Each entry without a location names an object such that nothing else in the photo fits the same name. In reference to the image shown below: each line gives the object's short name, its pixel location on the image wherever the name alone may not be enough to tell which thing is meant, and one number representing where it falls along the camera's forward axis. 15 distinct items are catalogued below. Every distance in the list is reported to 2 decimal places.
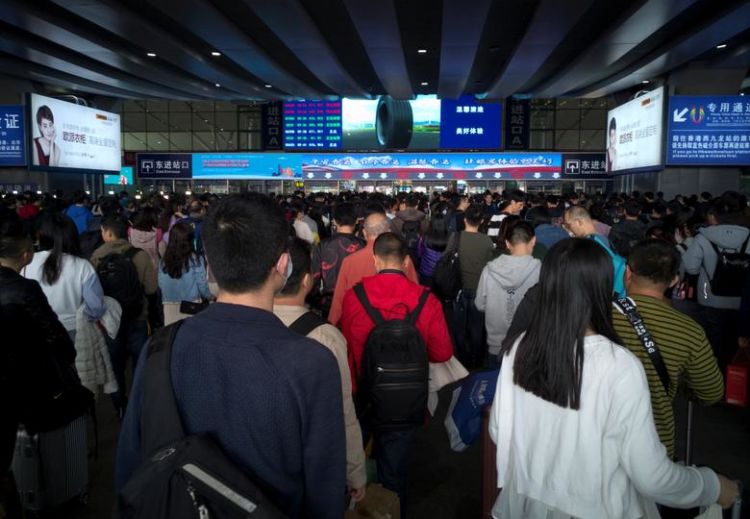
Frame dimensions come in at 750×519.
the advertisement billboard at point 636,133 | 14.03
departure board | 20.72
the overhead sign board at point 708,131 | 13.42
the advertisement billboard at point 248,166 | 21.72
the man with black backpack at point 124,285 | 4.96
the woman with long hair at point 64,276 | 4.25
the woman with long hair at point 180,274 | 5.36
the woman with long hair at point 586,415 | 1.86
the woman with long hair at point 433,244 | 8.08
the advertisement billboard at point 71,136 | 15.51
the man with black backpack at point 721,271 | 5.58
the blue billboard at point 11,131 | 15.50
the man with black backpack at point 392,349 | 3.04
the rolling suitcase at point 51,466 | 3.53
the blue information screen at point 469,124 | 20.14
